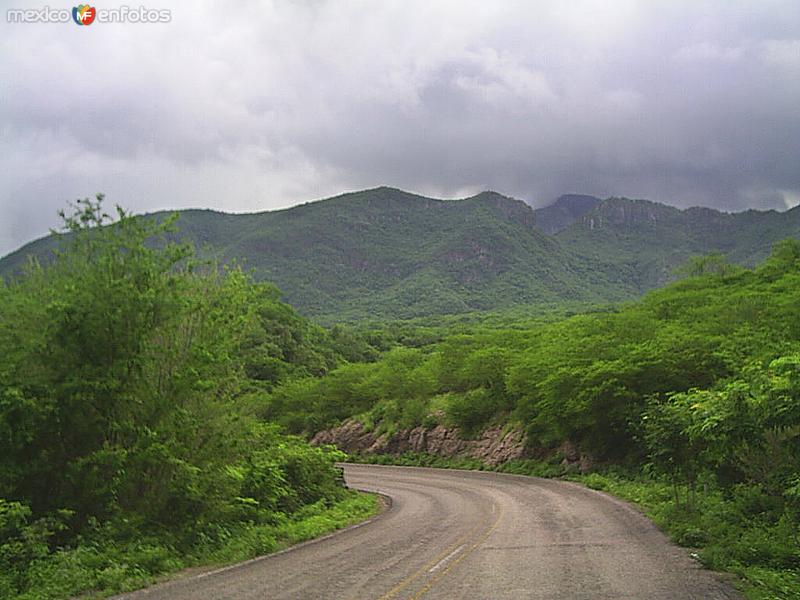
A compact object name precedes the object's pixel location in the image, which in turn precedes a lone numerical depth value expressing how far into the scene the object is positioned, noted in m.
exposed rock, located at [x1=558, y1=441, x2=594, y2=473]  35.03
